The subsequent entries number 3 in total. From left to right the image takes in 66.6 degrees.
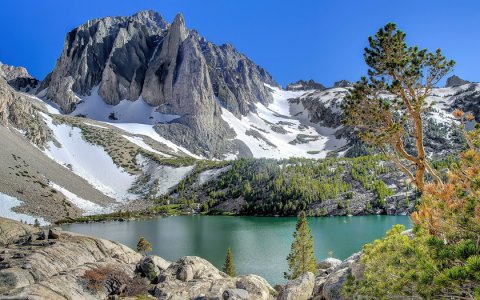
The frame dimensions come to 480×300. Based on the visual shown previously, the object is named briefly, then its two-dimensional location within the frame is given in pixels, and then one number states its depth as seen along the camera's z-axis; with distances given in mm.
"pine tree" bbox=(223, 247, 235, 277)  40594
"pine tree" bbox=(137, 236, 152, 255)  51222
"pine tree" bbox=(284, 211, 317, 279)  41750
